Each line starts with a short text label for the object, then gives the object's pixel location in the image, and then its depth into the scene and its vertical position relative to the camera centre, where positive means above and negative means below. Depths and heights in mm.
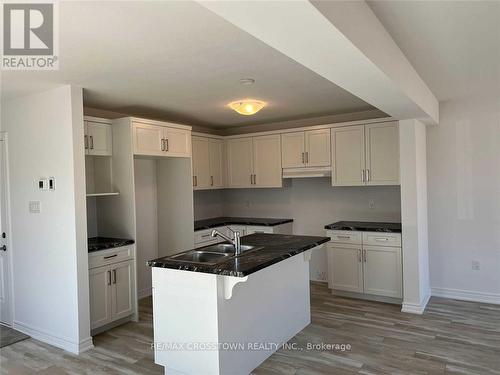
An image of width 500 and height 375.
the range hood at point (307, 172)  4953 +197
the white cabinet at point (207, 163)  5207 +395
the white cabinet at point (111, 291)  3576 -1034
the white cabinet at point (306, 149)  4922 +527
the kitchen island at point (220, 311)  2553 -944
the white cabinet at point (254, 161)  5379 +402
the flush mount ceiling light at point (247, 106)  3803 +871
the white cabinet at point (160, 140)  4039 +609
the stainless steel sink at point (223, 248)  3201 -536
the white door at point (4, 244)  3879 -529
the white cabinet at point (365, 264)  4273 -989
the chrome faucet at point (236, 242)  3086 -466
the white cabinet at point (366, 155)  4445 +376
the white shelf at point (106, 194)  3778 -17
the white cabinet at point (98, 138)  3784 +591
